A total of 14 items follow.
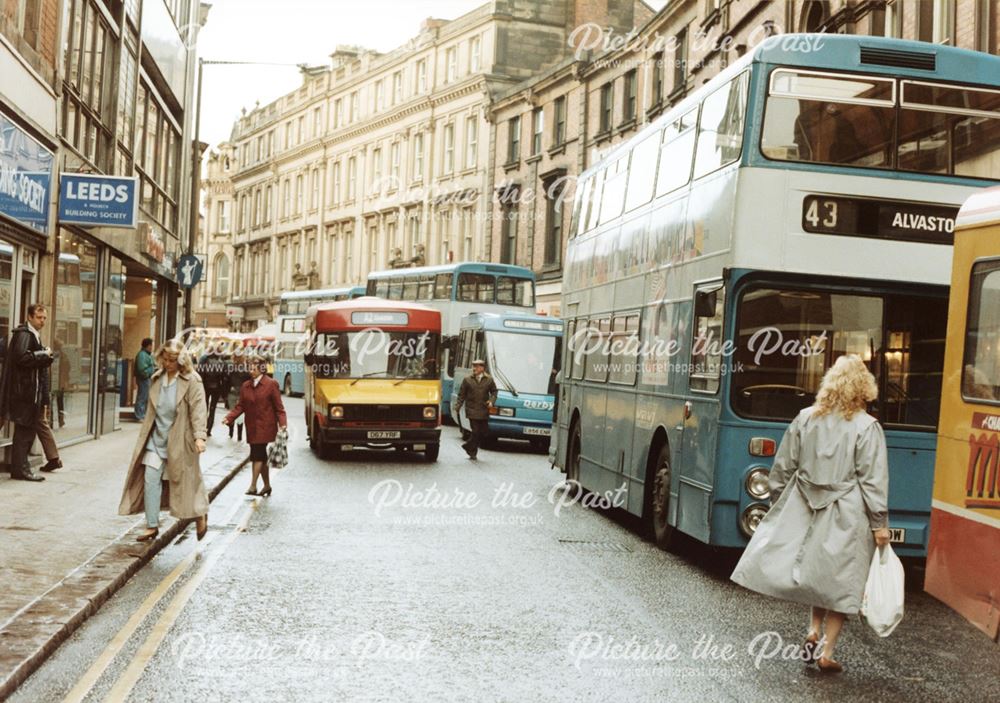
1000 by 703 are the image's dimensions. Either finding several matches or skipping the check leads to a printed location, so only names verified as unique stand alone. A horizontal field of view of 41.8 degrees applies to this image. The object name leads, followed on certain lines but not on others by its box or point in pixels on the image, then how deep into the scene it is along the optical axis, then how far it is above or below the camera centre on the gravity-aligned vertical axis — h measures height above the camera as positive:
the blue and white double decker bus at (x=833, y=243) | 10.07 +0.78
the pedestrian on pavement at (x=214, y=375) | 28.75 -1.53
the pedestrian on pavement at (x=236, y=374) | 28.45 -1.46
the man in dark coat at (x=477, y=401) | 23.34 -1.42
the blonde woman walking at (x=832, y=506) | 7.36 -0.92
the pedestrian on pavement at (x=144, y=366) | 26.22 -1.28
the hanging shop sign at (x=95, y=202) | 18.19 +1.36
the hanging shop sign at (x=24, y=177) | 15.16 +1.45
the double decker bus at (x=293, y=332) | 54.06 -0.95
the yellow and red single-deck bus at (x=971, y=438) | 7.00 -0.48
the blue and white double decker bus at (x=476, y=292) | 36.88 +0.86
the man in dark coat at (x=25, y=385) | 14.95 -1.04
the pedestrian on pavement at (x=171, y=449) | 11.13 -1.24
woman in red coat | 16.03 -1.30
